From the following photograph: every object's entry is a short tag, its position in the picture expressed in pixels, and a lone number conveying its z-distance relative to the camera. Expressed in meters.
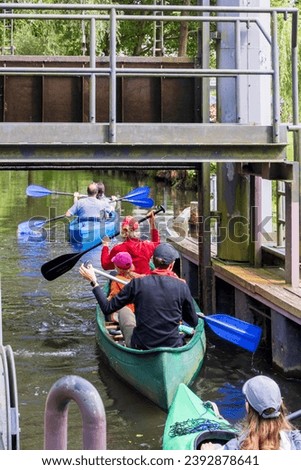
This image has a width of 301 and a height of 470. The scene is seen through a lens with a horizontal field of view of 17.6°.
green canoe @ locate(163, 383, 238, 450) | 5.98
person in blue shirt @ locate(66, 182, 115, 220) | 17.16
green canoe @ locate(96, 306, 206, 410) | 9.52
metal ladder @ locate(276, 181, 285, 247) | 12.83
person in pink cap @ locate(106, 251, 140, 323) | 10.91
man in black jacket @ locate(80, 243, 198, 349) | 9.18
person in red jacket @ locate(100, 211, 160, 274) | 11.96
